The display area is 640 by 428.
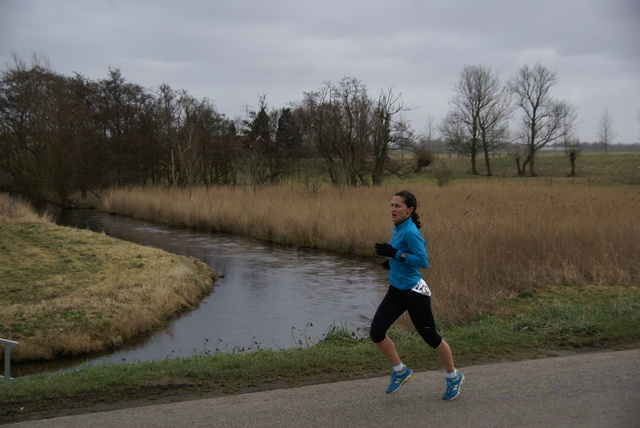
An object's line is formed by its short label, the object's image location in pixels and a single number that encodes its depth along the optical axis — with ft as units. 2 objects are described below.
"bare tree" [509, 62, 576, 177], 185.26
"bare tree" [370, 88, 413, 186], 128.88
